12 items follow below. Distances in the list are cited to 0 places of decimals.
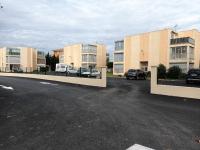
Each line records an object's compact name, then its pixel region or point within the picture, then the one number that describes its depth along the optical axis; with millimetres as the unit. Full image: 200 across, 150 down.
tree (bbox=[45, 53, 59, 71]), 69441
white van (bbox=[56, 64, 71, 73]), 35867
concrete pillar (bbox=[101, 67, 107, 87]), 13999
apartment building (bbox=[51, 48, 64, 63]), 77736
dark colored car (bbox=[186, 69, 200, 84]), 11985
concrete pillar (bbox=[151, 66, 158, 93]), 10999
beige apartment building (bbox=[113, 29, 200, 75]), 29066
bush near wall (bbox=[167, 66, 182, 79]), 24669
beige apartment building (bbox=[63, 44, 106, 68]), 53606
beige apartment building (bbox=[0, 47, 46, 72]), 62136
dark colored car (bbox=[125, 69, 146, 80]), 23462
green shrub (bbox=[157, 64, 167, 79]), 24770
